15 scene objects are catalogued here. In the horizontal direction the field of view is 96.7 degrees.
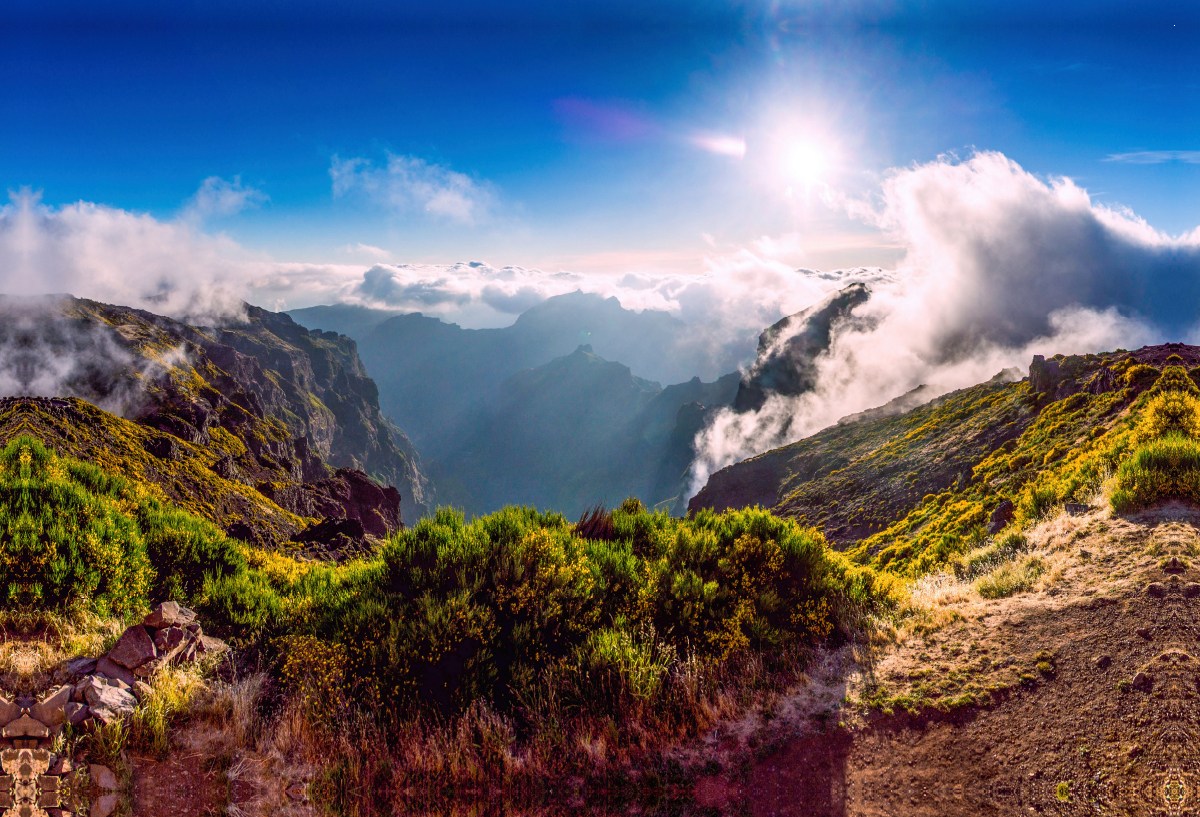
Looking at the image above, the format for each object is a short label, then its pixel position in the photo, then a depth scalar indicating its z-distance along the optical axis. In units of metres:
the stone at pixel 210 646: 7.04
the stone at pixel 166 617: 6.55
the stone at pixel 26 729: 4.61
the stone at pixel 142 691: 5.69
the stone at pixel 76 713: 4.96
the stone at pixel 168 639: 6.38
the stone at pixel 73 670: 5.73
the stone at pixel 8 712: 4.66
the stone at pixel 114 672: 5.77
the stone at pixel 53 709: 4.83
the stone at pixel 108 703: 5.04
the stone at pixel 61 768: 4.71
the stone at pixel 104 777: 4.90
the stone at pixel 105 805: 4.82
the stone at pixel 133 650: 5.95
